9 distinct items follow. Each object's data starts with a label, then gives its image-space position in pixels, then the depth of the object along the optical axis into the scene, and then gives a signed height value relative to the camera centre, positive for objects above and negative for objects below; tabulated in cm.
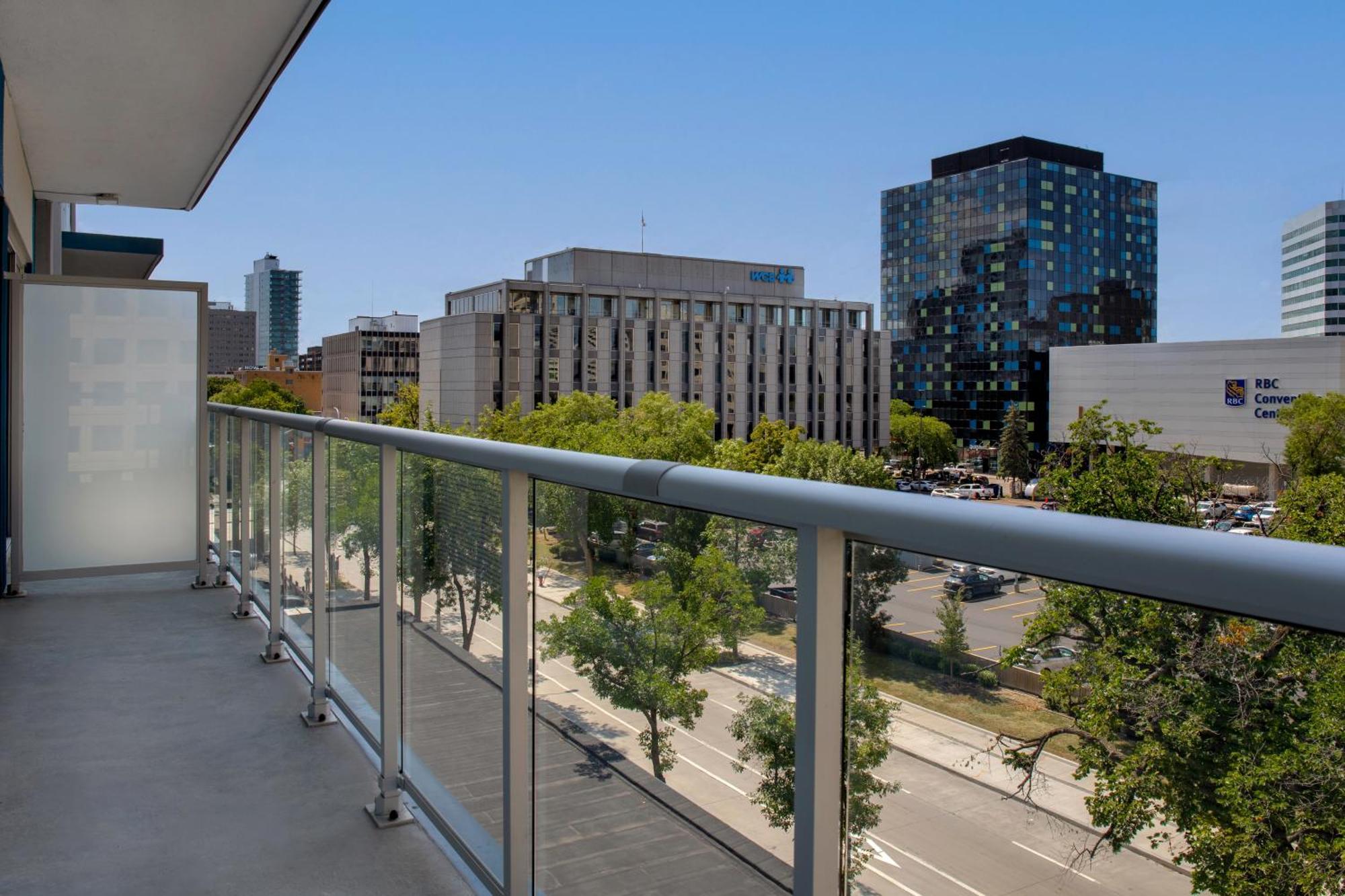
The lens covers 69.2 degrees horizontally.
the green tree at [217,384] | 8350 +211
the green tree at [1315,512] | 2777 -292
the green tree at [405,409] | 7775 +2
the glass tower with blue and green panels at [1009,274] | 10712 +1660
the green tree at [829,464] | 4992 -274
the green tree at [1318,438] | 5512 -116
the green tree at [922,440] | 9462 -255
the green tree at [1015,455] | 9019 -373
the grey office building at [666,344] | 7031 +514
